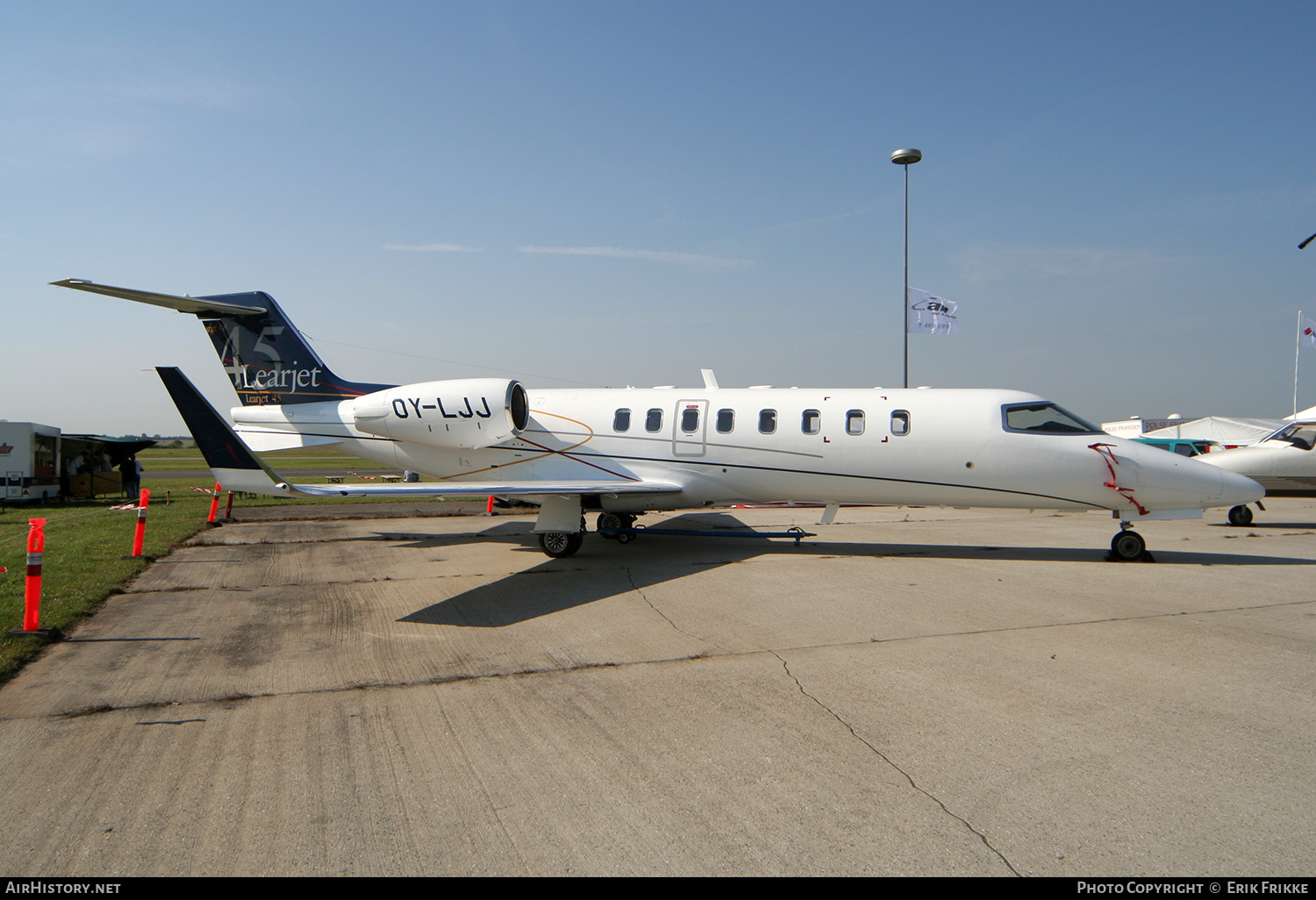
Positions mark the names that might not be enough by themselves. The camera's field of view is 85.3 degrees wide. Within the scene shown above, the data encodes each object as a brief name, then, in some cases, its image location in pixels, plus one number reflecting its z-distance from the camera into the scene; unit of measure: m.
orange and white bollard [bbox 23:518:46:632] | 6.19
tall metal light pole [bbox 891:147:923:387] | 16.69
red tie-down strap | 10.21
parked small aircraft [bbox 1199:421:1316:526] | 16.62
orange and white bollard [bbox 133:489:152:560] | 10.67
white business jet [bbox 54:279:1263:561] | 10.28
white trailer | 21.38
